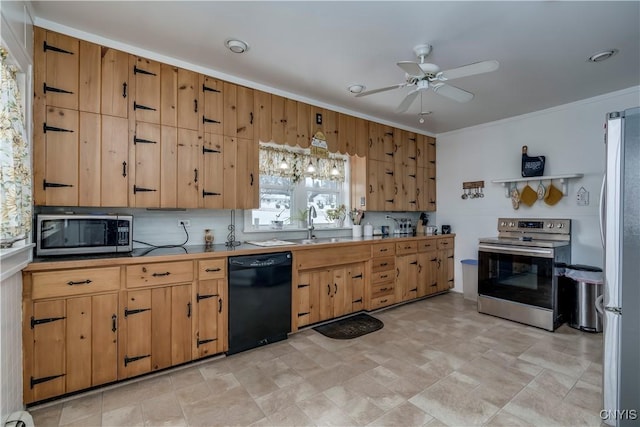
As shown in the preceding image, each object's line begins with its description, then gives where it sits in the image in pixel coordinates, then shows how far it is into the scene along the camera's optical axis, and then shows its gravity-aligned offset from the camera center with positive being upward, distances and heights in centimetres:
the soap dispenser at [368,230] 443 -23
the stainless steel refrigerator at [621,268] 176 -31
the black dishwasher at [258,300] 277 -82
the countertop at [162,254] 209 -33
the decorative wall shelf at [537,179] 375 +47
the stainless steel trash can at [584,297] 333 -91
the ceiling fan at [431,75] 215 +105
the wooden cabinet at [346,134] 396 +106
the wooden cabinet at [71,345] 202 -92
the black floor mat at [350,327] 325 -127
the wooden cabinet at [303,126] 357 +104
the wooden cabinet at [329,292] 329 -90
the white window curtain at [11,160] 164 +30
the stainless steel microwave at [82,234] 218 -16
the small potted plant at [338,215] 428 -1
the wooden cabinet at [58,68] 220 +108
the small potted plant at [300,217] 397 -4
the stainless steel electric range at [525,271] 345 -67
